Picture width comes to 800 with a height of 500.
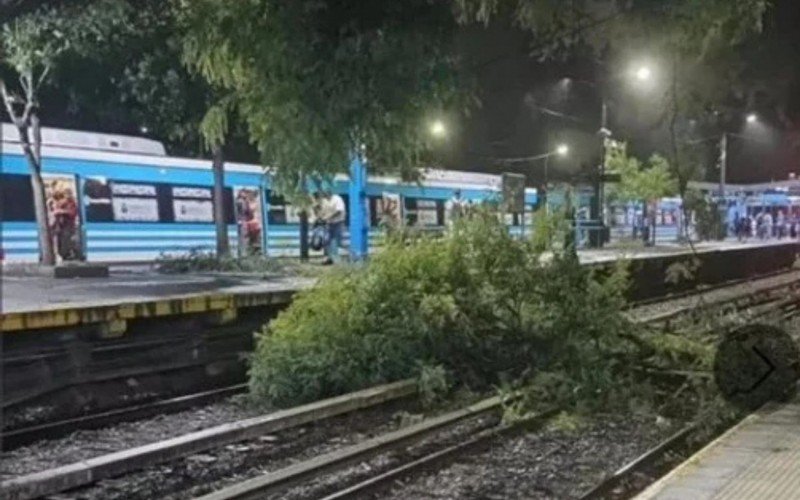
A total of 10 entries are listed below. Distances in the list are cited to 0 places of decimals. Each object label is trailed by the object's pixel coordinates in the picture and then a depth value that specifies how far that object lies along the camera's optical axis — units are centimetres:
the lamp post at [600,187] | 3318
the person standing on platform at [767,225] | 4962
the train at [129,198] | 2080
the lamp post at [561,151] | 4117
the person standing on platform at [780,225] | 5112
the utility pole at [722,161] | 4426
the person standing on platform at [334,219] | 2187
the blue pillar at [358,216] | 2030
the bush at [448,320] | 1134
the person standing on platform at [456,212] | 1305
